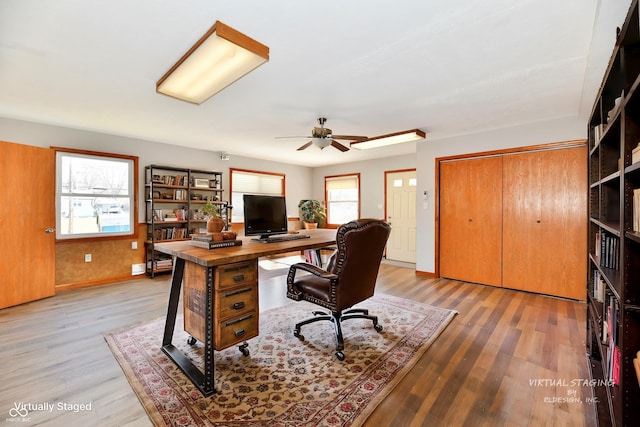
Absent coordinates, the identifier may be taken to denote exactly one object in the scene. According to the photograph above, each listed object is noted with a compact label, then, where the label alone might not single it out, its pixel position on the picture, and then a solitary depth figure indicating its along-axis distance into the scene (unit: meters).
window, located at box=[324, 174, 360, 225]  6.92
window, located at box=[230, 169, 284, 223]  6.07
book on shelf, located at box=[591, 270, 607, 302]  1.89
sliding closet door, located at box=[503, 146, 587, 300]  3.48
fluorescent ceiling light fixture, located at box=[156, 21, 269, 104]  1.71
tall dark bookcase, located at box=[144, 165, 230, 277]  4.68
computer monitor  2.47
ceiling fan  3.24
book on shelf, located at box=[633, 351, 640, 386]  0.93
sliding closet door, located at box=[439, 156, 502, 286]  4.09
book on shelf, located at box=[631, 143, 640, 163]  1.14
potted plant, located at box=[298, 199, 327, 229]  7.07
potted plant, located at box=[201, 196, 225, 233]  2.18
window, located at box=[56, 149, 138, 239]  4.02
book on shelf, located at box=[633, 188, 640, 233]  1.18
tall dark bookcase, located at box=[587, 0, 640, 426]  1.18
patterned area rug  1.60
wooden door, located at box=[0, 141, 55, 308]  3.21
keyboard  2.44
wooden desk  1.78
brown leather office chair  2.15
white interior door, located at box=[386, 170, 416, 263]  5.92
